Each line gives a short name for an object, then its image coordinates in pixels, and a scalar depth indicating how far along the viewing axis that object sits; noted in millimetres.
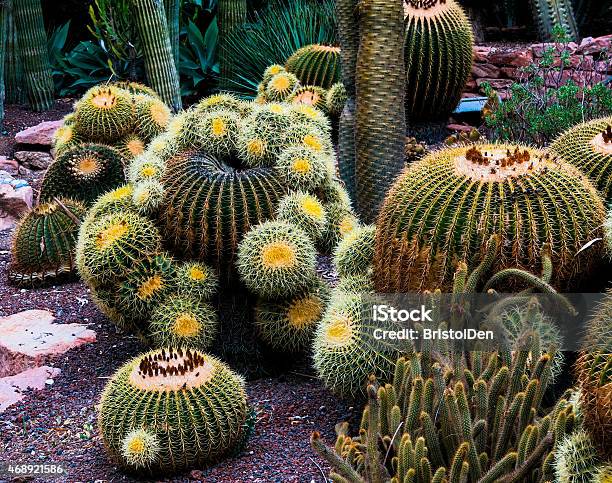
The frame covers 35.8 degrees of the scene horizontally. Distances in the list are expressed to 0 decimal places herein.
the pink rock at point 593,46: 9430
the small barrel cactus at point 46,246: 6715
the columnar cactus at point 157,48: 9172
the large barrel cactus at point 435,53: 8344
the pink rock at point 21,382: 4957
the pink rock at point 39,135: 10227
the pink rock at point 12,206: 8422
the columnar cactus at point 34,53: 11867
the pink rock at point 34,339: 5492
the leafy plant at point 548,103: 7320
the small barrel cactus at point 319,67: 8711
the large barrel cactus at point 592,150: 4492
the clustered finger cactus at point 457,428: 3098
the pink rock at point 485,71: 9977
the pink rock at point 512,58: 9789
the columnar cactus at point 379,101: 5793
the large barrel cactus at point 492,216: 3848
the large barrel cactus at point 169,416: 3957
